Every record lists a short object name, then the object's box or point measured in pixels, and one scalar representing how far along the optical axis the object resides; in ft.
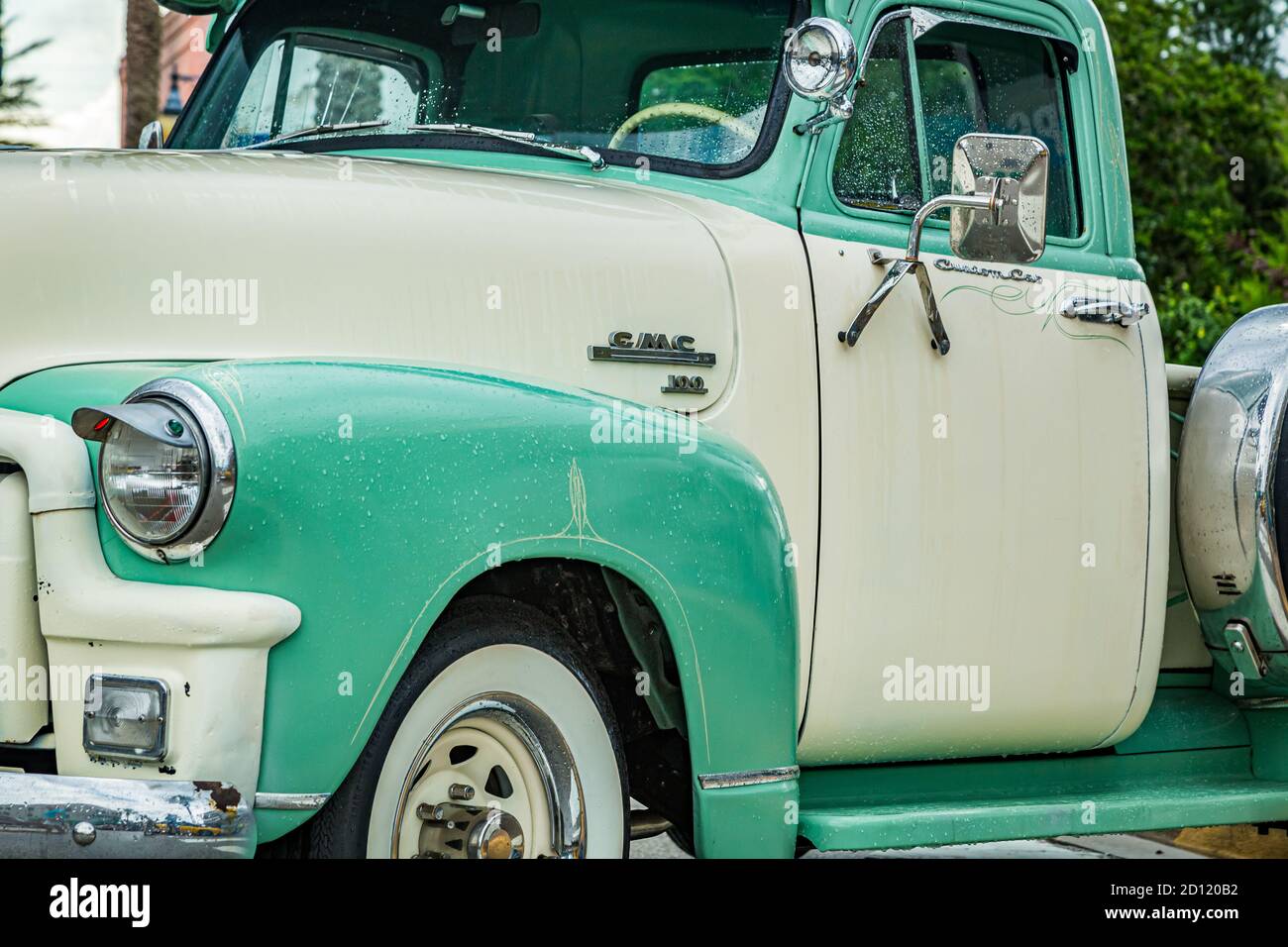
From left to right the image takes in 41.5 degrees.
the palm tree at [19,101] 53.93
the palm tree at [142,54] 29.53
